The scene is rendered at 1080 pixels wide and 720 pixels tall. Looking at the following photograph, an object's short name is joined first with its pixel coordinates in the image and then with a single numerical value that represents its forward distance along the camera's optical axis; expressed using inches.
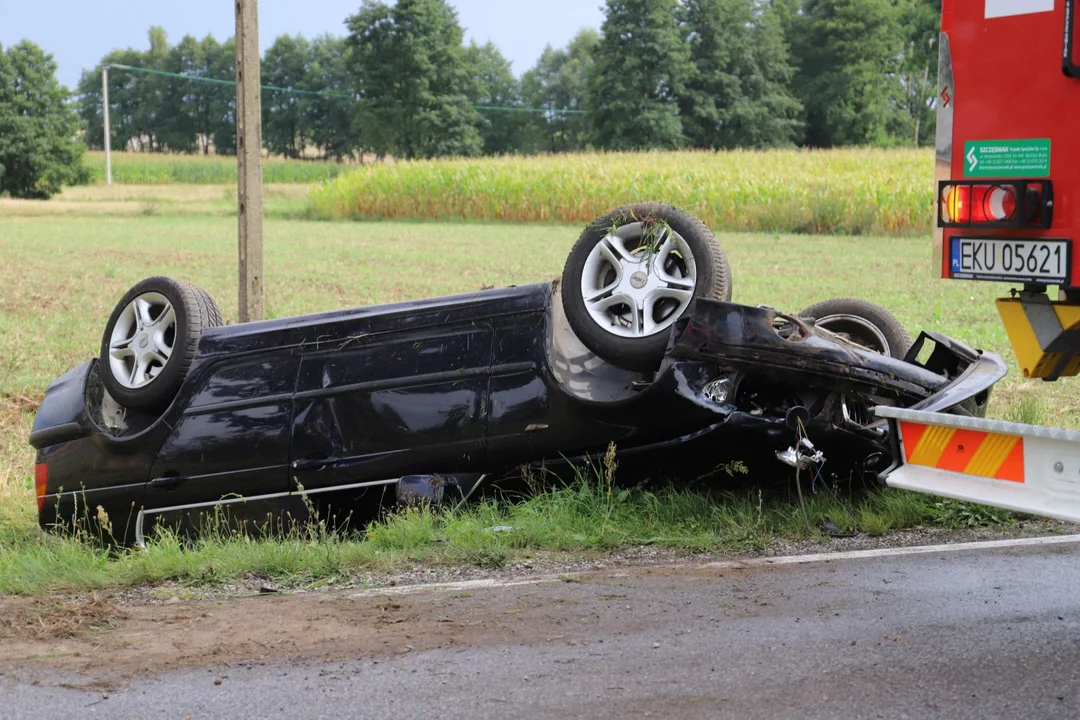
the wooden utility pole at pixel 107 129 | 2758.4
